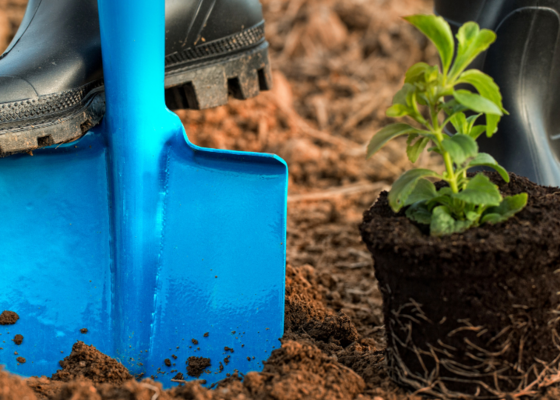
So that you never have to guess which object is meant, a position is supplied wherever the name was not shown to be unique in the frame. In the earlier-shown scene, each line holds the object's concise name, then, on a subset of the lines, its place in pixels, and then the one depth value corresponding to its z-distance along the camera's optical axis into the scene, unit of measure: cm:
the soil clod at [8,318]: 114
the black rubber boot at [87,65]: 113
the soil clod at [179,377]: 112
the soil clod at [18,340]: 113
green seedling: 102
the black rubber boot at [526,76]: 119
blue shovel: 113
